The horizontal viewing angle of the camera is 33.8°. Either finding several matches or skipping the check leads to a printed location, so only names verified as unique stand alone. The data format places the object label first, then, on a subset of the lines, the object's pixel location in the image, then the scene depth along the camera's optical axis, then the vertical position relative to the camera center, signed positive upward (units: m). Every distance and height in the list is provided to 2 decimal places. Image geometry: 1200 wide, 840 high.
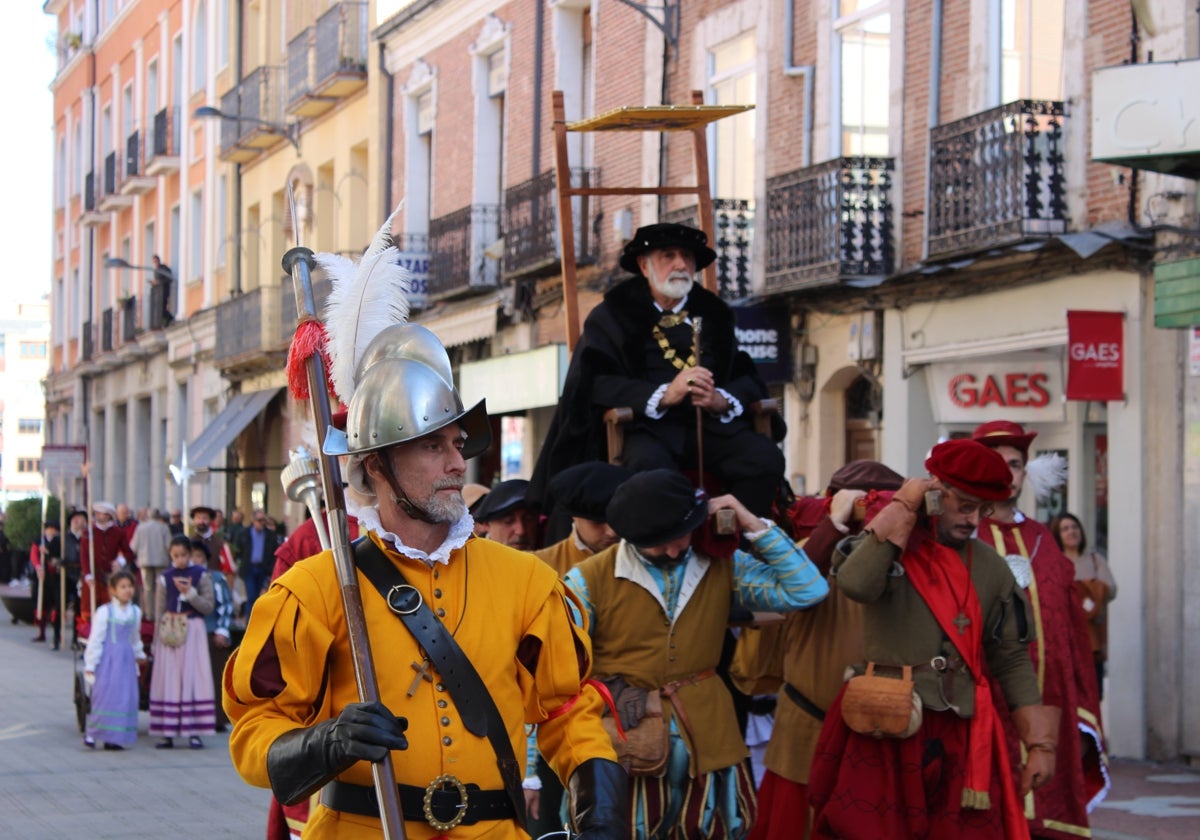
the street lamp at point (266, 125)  31.44 +5.40
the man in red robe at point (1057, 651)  7.57 -0.78
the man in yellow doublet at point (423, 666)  4.03 -0.46
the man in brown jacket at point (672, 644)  6.18 -0.61
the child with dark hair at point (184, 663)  15.22 -1.68
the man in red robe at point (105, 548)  22.66 -1.18
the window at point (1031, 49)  15.46 +3.19
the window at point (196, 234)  39.78 +4.36
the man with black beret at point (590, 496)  6.82 -0.16
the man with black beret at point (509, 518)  8.43 -0.29
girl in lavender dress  14.75 -1.66
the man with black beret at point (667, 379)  7.28 +0.27
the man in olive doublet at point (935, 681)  6.43 -0.77
